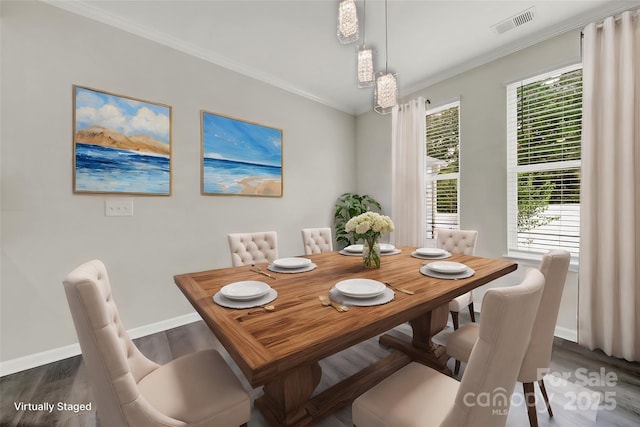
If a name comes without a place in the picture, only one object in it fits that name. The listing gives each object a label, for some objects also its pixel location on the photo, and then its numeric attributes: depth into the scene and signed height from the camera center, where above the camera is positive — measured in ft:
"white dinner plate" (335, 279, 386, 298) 3.67 -1.20
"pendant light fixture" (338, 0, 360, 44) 5.20 +3.93
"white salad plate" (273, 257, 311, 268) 5.61 -1.19
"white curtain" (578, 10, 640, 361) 6.53 +0.52
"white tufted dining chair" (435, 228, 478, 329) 7.62 -1.13
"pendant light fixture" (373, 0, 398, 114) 6.53 +3.10
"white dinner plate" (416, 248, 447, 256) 6.77 -1.14
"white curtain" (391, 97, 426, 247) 11.36 +1.74
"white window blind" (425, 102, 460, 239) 10.76 +1.89
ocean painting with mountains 7.11 +2.01
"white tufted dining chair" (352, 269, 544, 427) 2.22 -1.47
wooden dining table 2.60 -1.37
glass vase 5.73 -0.99
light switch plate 7.50 +0.12
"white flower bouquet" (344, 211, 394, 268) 5.47 -0.44
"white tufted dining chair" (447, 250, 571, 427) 3.87 -1.83
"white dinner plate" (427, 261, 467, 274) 4.99 -1.15
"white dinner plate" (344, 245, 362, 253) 7.43 -1.14
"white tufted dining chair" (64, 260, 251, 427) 2.48 -2.16
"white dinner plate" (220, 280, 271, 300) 3.73 -1.24
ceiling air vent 7.39 +5.71
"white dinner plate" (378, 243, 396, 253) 7.48 -1.14
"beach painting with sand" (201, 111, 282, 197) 9.41 +2.12
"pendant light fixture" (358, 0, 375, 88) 6.29 +3.56
